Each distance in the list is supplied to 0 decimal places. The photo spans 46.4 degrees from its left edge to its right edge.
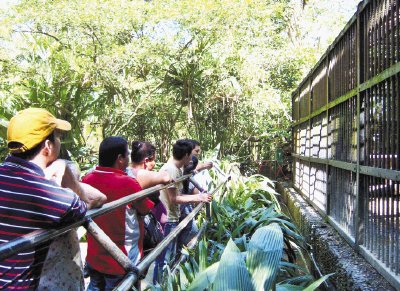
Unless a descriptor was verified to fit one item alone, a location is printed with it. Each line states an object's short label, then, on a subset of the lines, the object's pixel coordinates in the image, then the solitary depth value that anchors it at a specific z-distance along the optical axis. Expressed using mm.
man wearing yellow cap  1730
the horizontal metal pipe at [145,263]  1721
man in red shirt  2975
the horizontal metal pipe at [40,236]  1177
